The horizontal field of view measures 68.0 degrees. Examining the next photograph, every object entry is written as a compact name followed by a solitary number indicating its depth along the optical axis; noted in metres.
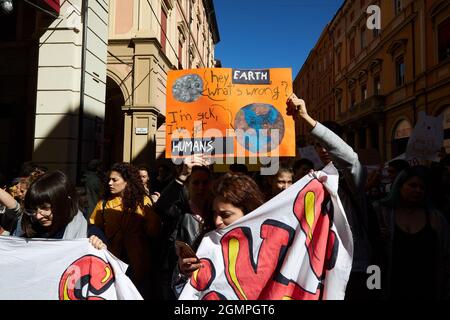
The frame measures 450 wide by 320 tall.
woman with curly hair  2.74
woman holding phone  1.96
